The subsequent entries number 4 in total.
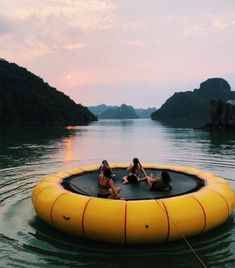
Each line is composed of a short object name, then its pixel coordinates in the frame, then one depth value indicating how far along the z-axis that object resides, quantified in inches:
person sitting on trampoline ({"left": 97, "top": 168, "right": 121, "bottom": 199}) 326.7
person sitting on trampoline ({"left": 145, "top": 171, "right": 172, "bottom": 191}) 349.5
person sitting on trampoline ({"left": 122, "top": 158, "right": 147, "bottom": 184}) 408.2
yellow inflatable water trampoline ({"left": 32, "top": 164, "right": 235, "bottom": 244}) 277.5
